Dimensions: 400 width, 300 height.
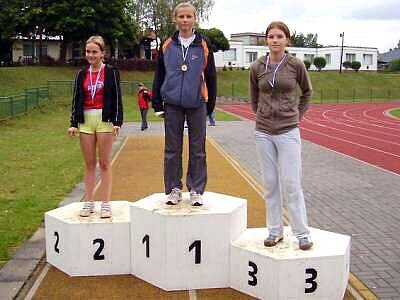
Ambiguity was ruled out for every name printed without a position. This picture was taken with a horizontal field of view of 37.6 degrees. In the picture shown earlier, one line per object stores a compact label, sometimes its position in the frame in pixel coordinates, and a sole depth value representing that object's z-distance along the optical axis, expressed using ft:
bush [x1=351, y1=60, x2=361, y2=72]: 254.27
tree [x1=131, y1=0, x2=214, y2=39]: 193.06
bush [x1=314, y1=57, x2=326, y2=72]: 250.37
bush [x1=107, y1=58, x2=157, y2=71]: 179.63
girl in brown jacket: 15.85
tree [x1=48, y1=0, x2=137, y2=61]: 160.97
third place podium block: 15.49
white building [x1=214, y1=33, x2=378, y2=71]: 257.14
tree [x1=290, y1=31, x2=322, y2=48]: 435.49
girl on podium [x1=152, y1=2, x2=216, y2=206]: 17.38
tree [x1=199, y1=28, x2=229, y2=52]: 217.77
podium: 15.67
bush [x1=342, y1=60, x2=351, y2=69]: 261.44
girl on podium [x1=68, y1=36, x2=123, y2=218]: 18.72
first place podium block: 16.48
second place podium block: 17.83
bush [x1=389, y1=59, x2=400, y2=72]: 275.59
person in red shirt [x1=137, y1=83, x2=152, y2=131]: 72.50
